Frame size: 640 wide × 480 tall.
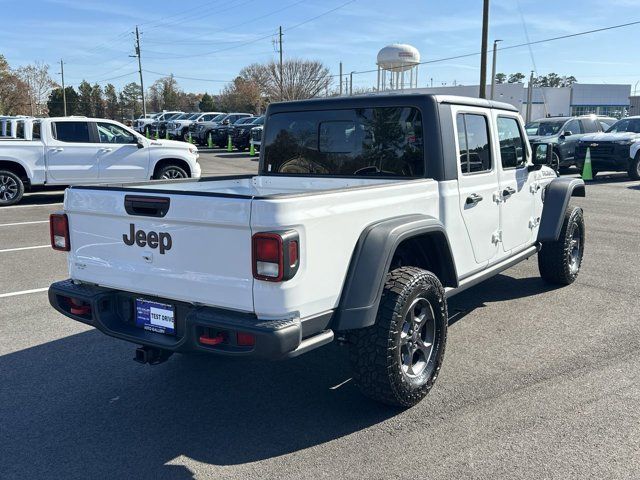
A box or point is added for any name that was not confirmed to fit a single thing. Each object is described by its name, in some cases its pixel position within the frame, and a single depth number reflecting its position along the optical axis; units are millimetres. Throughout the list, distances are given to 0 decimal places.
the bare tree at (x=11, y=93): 50906
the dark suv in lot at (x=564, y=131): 17906
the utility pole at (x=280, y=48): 59906
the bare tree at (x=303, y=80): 70750
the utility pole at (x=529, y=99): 54262
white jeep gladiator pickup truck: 3021
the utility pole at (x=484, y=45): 25141
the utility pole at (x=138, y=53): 62694
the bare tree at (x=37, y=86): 59866
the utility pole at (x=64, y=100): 66712
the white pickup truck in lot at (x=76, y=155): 12594
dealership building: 71938
